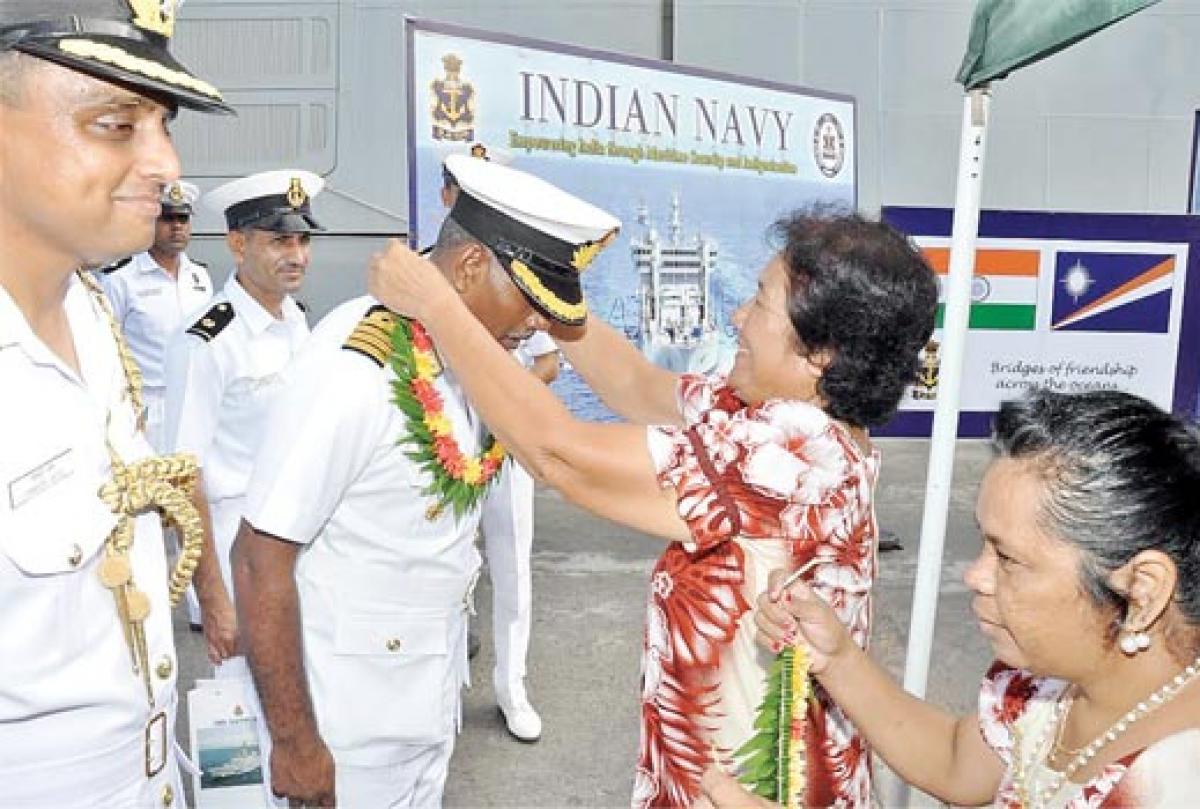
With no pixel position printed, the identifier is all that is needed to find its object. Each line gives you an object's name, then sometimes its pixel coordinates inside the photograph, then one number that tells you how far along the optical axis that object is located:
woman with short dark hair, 1.64
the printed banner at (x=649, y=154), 4.32
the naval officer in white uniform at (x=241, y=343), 3.60
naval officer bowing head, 1.78
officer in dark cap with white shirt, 1.26
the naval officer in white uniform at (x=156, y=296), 5.04
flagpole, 2.70
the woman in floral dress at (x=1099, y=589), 1.19
